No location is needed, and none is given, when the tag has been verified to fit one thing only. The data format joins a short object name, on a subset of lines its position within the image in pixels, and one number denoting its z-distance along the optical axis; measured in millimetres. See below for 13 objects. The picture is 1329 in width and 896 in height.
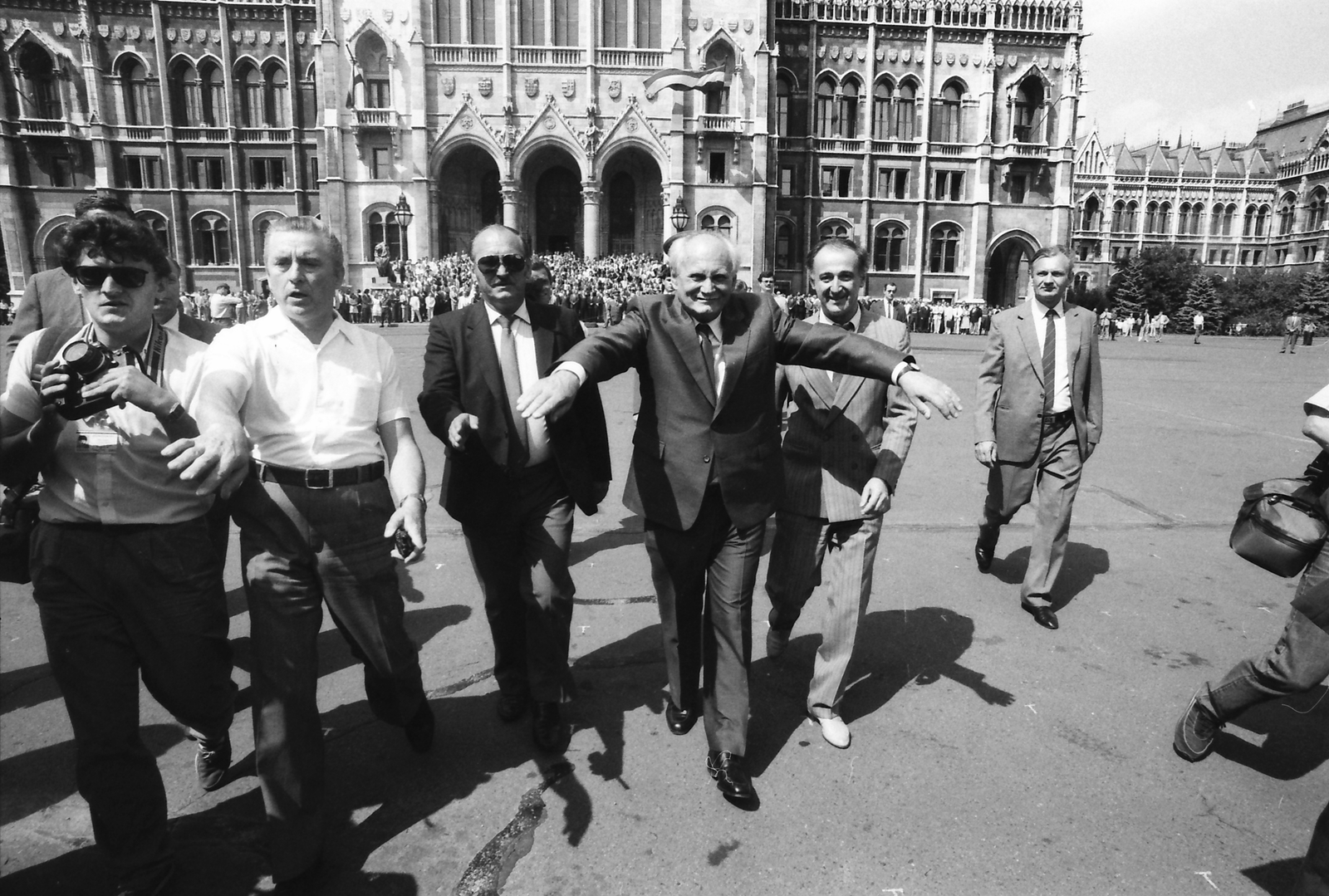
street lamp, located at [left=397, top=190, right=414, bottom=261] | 31438
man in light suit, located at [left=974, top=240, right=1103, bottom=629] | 4609
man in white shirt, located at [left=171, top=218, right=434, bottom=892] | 2527
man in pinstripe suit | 3359
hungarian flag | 28562
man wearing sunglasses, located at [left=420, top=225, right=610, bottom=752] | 3350
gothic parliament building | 34562
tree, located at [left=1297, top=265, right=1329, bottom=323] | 41969
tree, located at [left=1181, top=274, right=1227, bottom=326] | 42938
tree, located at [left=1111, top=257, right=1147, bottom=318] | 43906
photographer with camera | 2359
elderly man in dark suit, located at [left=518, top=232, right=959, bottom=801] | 2916
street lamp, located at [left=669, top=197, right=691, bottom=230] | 23281
